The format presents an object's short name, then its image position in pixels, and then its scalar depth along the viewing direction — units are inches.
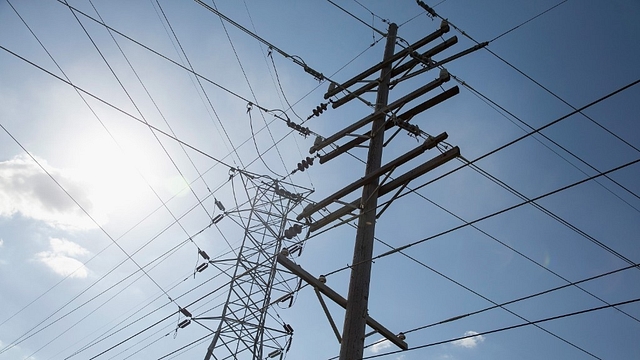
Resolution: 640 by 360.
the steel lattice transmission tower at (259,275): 455.2
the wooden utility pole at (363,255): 233.9
